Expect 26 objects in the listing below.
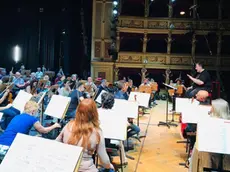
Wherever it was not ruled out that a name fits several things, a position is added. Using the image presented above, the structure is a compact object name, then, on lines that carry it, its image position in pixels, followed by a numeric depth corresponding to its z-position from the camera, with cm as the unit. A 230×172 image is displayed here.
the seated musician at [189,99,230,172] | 363
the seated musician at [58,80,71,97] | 760
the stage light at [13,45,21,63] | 1777
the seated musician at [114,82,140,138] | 573
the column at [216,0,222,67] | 1653
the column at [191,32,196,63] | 1683
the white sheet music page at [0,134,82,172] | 194
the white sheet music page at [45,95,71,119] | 532
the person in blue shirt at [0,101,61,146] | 353
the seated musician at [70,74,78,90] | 981
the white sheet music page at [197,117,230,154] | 317
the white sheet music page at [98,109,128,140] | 386
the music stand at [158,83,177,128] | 826
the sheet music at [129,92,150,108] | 723
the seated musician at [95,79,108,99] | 808
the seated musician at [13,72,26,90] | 975
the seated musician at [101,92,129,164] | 432
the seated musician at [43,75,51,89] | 874
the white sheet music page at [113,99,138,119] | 555
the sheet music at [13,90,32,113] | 545
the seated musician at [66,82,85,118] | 636
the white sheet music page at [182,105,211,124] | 476
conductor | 652
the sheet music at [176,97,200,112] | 515
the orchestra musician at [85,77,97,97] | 839
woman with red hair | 266
